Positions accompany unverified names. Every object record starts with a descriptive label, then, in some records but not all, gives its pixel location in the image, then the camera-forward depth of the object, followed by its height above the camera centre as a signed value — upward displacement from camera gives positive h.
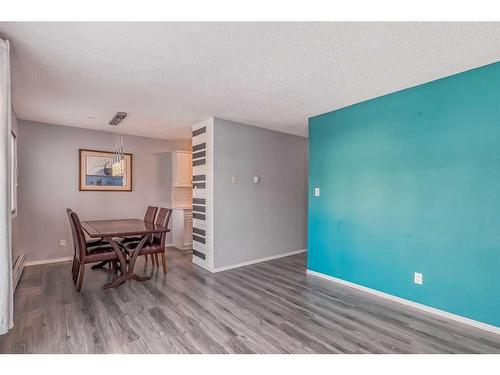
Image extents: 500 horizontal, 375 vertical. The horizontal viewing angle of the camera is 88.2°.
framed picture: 4.68 +0.21
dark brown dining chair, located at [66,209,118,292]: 3.07 -0.85
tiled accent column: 3.97 -0.15
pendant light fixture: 3.56 +0.90
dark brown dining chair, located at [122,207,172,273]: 3.60 -0.86
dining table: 3.18 -0.63
